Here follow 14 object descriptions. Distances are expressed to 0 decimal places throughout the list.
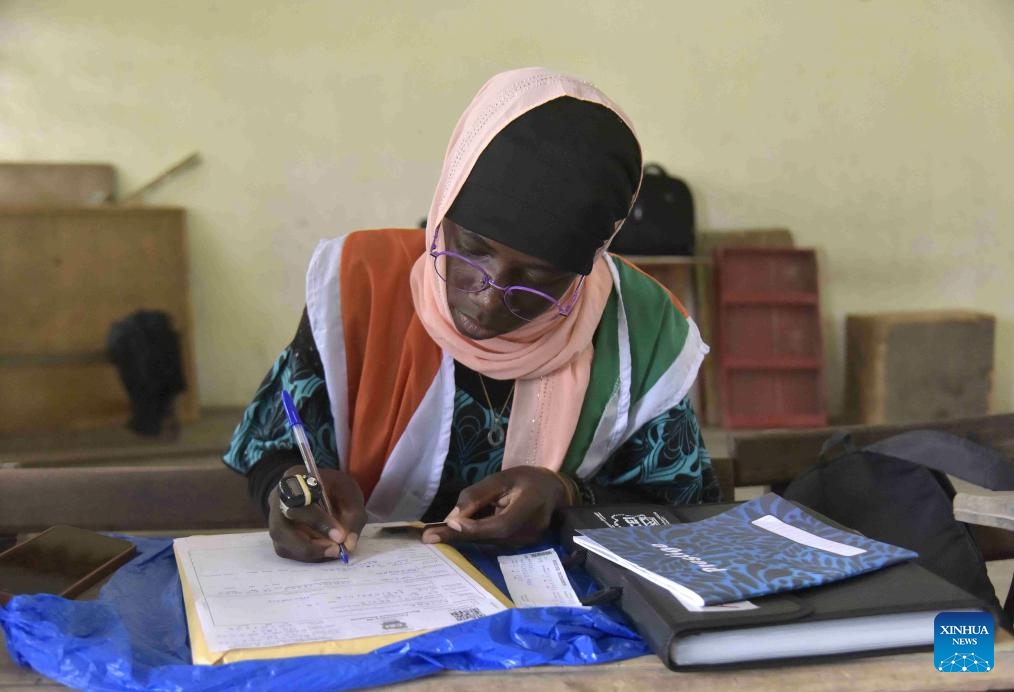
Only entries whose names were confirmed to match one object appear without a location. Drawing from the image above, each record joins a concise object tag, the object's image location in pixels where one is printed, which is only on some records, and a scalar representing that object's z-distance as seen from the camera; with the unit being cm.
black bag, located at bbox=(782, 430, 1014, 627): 127
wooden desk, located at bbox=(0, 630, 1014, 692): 79
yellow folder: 79
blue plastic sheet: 77
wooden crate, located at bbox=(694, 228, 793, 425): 503
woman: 120
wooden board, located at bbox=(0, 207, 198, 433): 457
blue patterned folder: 86
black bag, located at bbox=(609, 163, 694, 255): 473
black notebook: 81
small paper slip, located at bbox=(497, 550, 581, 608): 96
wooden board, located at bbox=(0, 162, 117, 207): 474
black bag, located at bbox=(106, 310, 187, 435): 457
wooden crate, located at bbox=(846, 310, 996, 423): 476
